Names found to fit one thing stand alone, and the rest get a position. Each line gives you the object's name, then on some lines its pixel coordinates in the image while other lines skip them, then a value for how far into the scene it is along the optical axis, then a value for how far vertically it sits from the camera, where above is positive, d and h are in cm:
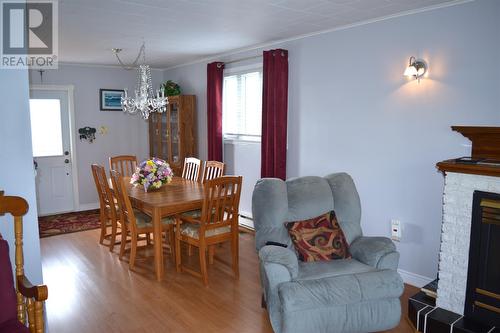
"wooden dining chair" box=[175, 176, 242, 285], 343 -93
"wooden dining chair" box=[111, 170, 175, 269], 378 -99
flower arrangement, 414 -55
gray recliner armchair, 246 -104
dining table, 356 -75
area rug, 526 -146
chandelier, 426 +28
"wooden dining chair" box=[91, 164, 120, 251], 414 -91
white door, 592 -40
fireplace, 254 -84
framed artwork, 646 +44
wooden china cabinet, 598 -8
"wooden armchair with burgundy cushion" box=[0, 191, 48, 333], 184 -84
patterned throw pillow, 286 -86
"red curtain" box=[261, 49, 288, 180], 437 +20
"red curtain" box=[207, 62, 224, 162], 537 +28
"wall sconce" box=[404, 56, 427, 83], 319 +49
